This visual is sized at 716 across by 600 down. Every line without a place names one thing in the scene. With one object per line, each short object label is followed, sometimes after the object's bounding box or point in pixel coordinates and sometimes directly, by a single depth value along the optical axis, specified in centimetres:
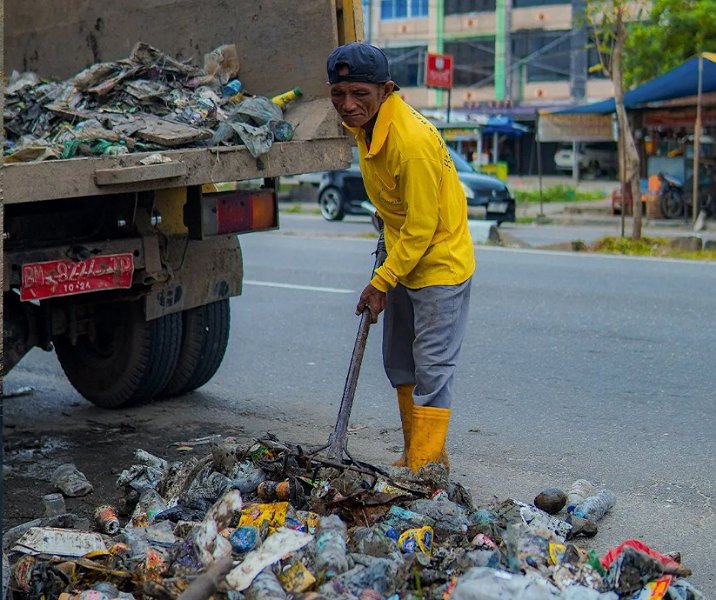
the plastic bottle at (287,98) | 526
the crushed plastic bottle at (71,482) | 469
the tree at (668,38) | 2330
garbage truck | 462
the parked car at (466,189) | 1945
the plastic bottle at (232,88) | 542
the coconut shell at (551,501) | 430
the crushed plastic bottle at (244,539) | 341
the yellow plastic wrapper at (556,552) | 336
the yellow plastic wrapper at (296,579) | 317
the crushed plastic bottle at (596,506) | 424
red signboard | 2659
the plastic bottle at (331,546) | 328
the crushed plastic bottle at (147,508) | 393
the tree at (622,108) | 1504
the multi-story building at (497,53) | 4253
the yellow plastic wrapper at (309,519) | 358
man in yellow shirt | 409
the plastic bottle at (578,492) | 436
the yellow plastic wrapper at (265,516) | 357
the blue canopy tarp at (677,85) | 1936
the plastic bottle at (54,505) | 432
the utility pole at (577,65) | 4191
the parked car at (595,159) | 3866
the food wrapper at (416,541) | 349
